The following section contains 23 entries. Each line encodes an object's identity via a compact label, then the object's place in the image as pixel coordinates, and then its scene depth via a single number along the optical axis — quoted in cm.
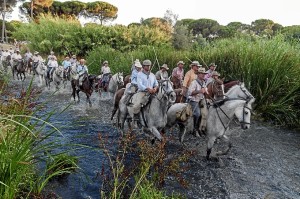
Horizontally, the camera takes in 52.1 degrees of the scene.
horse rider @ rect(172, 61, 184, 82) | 1245
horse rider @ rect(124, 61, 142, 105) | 954
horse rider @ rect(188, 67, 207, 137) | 812
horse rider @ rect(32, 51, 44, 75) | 2237
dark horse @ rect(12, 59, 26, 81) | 2261
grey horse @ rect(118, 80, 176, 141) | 819
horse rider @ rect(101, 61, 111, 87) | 1694
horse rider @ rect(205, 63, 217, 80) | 1213
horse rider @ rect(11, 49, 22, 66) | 2362
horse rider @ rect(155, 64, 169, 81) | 1245
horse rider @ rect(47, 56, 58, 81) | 1962
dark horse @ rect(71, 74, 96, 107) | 1502
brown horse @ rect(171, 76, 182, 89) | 1247
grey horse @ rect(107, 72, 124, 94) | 1559
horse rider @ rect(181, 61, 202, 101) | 966
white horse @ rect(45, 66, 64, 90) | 1875
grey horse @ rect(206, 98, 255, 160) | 754
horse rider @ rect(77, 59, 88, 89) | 1516
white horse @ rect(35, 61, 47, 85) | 2127
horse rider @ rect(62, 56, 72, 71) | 1959
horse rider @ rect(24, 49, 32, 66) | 2513
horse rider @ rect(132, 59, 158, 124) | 856
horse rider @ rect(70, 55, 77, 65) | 1964
